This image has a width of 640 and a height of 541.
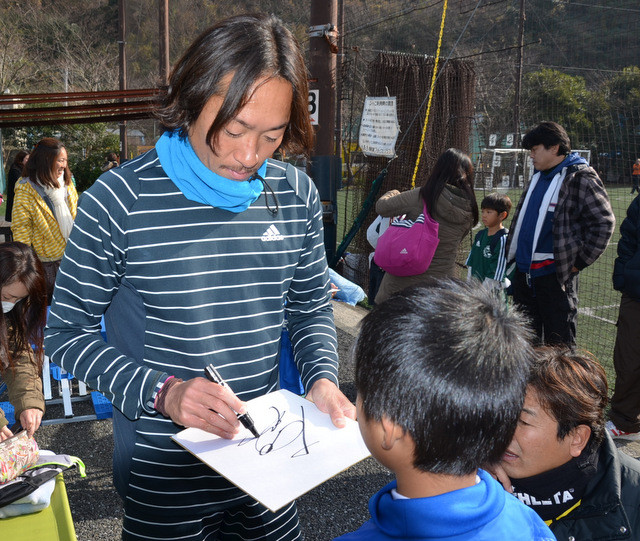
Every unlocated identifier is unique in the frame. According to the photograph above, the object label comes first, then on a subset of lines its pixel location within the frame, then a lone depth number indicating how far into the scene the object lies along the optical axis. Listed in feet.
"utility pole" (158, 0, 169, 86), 56.18
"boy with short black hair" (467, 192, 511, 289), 17.62
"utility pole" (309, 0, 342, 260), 21.75
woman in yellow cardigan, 17.66
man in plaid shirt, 13.46
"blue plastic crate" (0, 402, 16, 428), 13.39
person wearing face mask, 9.32
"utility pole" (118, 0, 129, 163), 74.43
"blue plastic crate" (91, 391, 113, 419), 13.78
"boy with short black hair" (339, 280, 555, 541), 3.25
